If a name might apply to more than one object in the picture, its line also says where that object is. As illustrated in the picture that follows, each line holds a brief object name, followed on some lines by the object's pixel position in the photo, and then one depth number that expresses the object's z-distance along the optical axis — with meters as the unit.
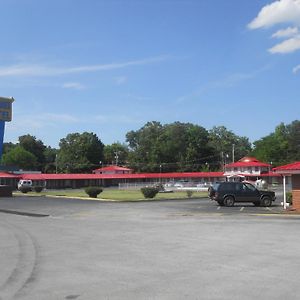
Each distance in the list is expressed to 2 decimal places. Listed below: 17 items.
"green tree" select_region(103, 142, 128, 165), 174.88
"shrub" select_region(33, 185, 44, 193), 65.44
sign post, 58.53
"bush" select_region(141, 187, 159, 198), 45.28
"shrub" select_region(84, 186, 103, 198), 46.69
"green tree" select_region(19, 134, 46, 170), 172.25
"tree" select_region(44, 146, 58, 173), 169.38
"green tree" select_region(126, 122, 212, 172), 151.25
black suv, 34.53
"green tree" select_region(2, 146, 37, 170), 145.38
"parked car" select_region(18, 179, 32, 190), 84.69
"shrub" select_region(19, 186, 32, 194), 65.12
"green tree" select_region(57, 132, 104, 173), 155.38
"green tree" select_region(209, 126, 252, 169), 160.00
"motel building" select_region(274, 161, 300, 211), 28.40
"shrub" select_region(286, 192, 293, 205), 32.50
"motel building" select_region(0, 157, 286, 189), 100.19
